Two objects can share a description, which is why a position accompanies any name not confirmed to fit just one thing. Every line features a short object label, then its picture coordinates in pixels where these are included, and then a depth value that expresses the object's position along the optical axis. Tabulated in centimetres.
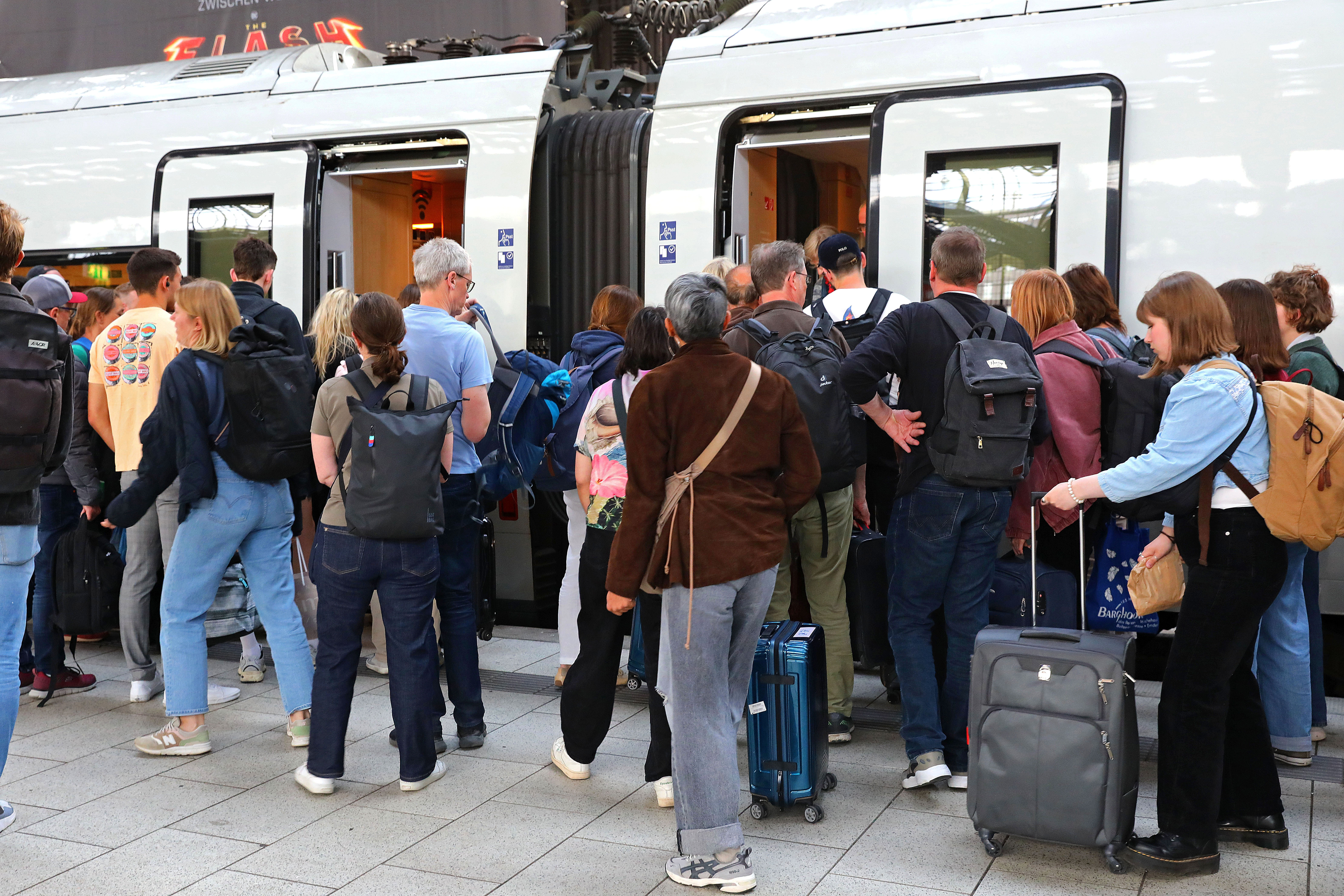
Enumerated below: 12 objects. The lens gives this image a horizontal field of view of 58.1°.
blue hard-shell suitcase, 395
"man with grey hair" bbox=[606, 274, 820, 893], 341
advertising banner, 1170
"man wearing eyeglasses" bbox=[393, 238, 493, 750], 464
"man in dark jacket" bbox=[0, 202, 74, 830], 382
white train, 500
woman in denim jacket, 339
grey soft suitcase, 346
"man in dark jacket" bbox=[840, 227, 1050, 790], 410
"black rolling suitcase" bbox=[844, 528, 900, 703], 464
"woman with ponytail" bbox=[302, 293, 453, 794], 412
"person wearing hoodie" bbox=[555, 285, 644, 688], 501
